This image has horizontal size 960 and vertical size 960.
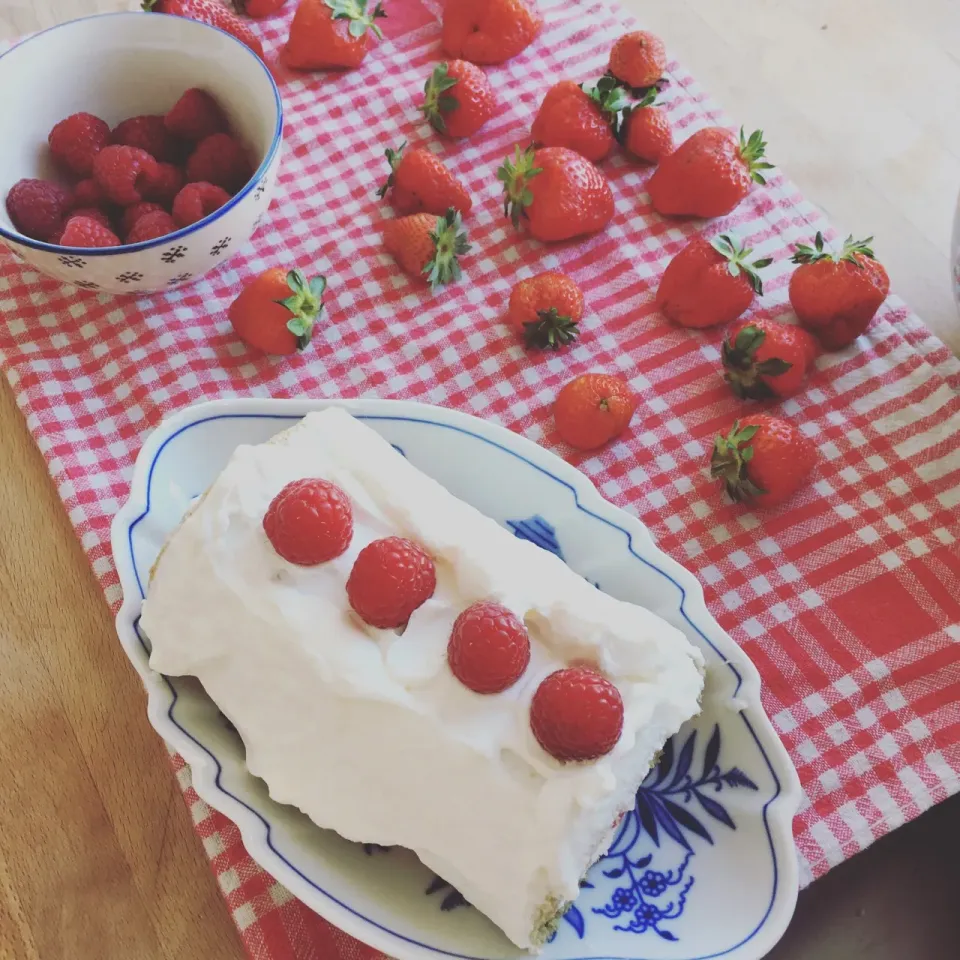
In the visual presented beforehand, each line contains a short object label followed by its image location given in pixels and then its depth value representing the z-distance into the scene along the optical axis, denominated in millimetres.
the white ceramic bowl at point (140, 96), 431
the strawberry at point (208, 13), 516
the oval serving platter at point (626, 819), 322
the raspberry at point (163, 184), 448
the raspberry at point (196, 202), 435
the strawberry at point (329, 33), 525
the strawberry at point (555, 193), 472
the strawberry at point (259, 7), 546
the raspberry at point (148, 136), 464
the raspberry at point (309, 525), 329
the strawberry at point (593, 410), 428
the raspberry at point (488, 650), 311
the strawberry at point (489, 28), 529
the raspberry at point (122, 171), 441
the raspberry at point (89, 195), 449
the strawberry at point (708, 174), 475
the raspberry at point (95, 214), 441
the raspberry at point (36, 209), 439
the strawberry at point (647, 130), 499
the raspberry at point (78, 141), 455
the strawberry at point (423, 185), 484
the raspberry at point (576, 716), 303
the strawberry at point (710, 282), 451
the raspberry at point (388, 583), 322
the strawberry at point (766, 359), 433
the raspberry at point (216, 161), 455
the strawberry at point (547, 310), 452
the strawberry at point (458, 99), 505
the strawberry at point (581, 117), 497
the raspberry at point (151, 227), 433
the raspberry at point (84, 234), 423
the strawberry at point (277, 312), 448
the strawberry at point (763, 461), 412
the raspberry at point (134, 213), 441
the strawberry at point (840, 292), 442
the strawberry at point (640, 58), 510
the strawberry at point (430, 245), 471
